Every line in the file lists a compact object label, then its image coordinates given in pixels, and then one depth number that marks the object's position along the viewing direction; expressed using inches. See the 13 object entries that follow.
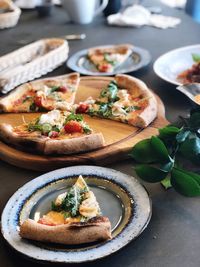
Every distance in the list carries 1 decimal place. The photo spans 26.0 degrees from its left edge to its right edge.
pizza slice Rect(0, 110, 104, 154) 49.9
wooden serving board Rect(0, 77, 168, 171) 49.3
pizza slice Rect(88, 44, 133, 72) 73.5
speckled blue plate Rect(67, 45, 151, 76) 71.7
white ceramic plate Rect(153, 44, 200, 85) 67.8
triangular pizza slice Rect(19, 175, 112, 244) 35.4
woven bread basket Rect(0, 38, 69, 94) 66.8
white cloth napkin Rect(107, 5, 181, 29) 96.4
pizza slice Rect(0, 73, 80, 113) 61.8
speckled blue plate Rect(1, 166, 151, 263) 34.7
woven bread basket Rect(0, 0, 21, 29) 97.3
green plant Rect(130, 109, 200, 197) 39.1
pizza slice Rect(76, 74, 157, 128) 56.2
